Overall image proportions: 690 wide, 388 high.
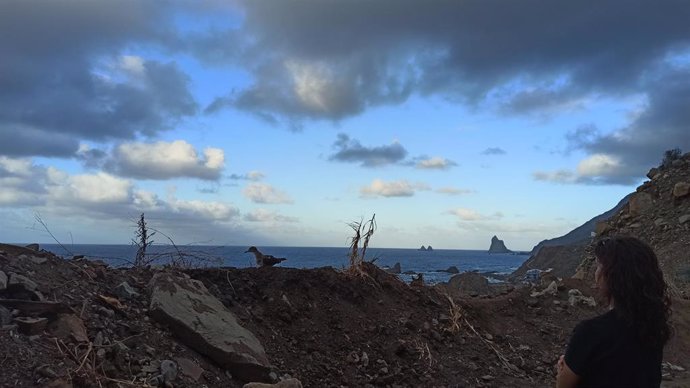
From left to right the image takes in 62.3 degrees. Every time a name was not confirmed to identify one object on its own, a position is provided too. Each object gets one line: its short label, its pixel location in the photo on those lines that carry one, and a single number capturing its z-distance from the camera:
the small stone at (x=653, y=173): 19.33
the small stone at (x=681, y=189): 17.22
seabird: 8.31
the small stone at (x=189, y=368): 5.06
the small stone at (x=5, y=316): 4.45
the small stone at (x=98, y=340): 4.78
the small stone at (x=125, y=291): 5.93
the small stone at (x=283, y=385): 4.67
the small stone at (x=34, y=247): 6.28
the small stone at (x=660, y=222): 16.98
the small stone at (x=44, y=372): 4.03
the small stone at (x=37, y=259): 5.82
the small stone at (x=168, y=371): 4.79
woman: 2.82
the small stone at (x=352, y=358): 6.74
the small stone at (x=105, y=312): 5.39
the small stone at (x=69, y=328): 4.68
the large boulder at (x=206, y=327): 5.54
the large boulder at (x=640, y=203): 18.28
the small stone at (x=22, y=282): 5.00
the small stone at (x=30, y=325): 4.51
